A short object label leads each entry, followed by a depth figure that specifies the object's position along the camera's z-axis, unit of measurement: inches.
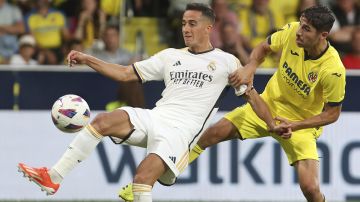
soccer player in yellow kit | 780.6
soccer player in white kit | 743.7
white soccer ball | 751.7
